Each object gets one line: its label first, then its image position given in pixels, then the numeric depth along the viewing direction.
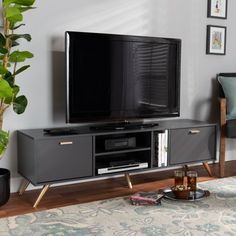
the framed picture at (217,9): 3.93
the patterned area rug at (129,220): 2.28
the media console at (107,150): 2.78
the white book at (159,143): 3.23
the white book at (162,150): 3.24
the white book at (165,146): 3.26
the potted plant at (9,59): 2.54
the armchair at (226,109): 3.48
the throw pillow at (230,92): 3.71
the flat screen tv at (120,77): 3.03
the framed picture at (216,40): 3.96
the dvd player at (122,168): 3.02
